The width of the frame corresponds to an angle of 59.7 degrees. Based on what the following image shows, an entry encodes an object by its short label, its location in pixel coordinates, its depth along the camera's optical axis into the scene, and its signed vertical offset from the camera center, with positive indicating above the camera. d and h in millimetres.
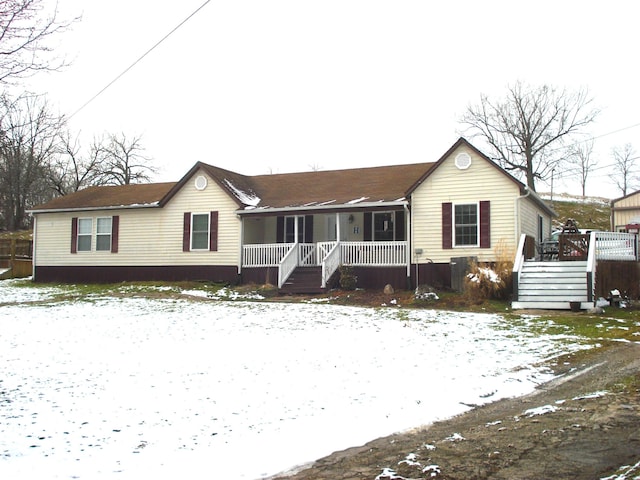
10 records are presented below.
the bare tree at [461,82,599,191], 44406 +10119
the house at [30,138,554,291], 18484 +1292
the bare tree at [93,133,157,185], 49969 +8378
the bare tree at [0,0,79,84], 7906 +3347
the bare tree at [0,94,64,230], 42062 +5894
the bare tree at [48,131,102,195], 47469 +7781
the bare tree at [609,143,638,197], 64938 +10732
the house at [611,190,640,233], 30981 +2799
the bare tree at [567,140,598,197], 65125 +10948
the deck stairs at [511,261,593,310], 14914 -703
